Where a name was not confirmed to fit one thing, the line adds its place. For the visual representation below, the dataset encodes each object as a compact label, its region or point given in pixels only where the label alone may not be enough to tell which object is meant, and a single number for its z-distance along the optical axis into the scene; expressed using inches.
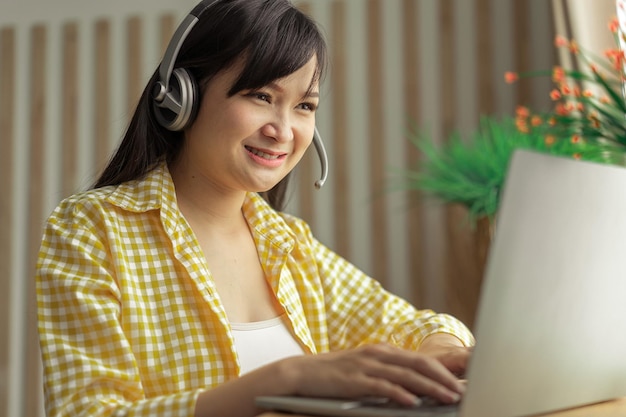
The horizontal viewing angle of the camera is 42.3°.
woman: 41.0
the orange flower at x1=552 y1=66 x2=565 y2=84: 59.0
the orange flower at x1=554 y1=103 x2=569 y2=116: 62.3
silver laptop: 26.3
